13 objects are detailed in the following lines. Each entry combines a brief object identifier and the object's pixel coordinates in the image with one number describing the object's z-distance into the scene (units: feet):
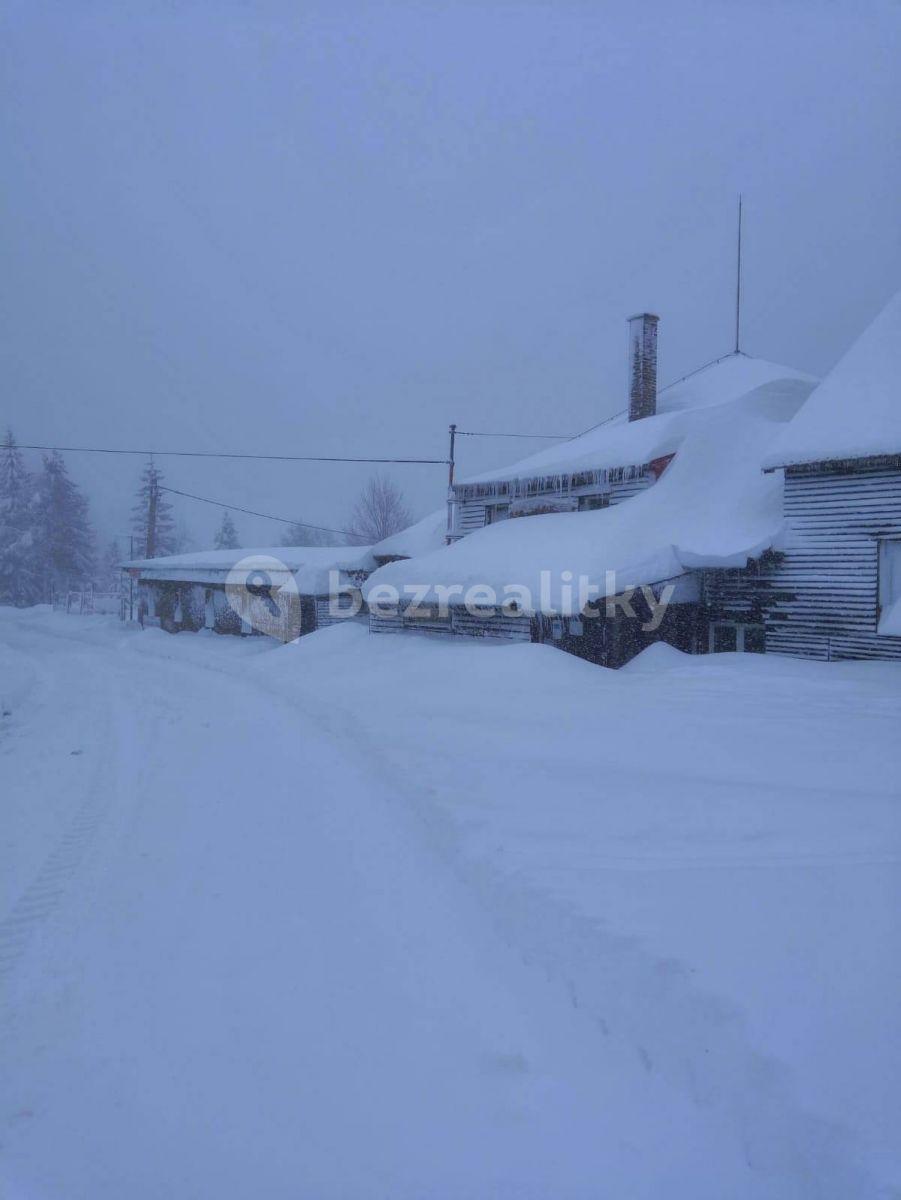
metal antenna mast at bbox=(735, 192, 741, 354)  90.94
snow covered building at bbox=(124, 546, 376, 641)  97.09
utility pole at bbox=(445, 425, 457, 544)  88.63
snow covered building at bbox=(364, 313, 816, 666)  56.54
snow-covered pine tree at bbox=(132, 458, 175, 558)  172.62
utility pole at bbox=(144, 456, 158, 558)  168.86
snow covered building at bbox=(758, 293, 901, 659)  50.31
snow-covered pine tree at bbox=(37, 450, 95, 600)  174.40
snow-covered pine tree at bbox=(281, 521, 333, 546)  338.30
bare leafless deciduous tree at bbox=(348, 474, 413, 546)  193.06
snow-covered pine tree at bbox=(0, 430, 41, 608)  172.04
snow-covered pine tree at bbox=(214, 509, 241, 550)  259.76
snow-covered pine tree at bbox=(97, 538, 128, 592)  284.41
